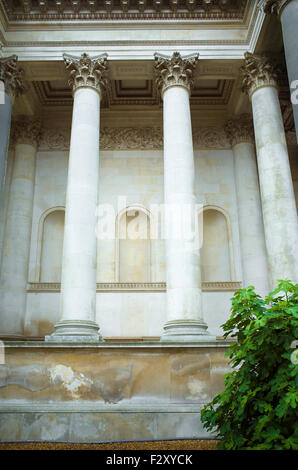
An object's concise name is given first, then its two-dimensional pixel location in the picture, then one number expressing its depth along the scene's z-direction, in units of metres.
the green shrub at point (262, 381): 7.00
